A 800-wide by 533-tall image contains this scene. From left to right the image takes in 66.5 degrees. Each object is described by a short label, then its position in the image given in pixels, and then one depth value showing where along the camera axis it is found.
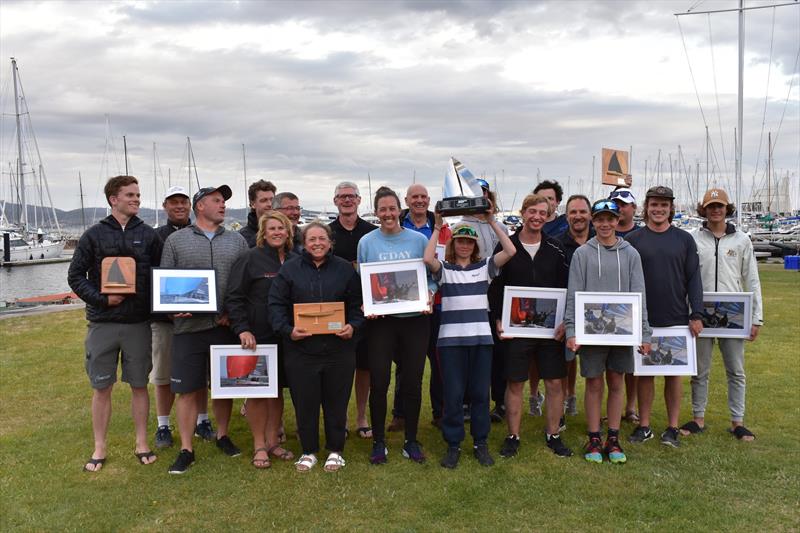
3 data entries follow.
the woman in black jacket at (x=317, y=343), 5.56
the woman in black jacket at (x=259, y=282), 5.70
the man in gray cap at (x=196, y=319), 5.80
